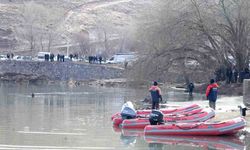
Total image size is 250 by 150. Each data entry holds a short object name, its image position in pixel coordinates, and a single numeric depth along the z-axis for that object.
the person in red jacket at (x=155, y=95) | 45.41
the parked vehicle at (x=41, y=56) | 111.51
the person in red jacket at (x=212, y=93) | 44.16
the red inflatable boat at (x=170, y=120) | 39.53
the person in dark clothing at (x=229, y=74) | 69.57
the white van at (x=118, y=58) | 109.09
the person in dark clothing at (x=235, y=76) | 70.04
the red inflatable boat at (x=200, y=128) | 36.06
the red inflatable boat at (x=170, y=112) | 41.50
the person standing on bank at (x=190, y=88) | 68.81
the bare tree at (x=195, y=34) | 68.31
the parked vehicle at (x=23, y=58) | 111.32
